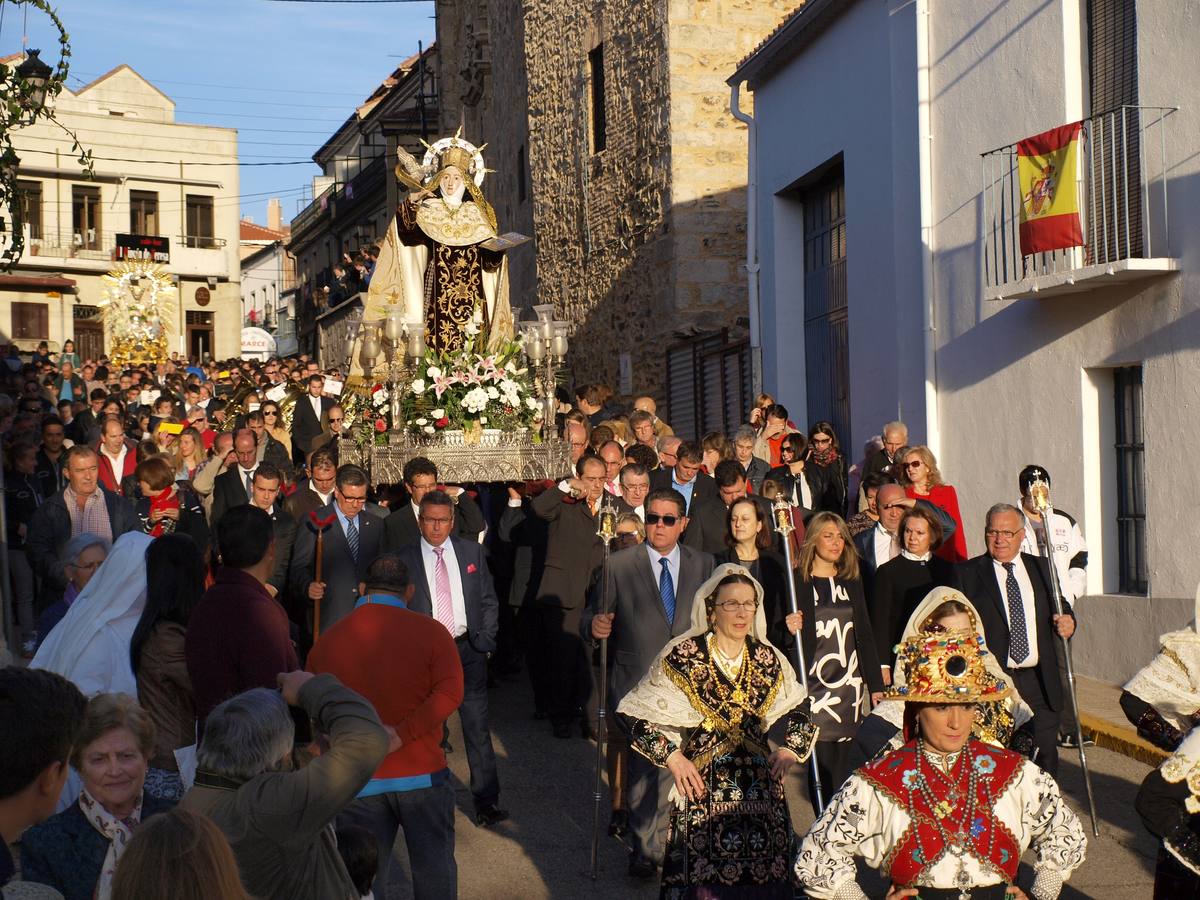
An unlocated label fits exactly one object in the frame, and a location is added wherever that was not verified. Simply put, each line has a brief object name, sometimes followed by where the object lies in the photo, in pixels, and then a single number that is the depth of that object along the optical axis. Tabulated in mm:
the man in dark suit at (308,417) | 18516
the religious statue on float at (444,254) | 15203
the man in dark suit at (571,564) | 11547
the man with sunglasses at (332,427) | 15891
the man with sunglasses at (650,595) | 8523
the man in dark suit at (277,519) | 10555
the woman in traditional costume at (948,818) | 4664
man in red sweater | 6258
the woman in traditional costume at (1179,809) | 4996
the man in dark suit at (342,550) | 10273
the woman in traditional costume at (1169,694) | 5465
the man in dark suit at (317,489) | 11734
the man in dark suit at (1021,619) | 8602
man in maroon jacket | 5723
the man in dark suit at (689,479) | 12258
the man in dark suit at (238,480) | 12703
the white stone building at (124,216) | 60906
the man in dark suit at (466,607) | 8828
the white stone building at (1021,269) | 12109
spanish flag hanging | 12617
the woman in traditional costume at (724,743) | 6180
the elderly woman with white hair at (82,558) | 7613
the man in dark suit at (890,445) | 13508
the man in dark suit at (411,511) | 10820
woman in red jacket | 11531
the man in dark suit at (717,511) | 11289
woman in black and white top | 8039
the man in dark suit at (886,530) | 10180
